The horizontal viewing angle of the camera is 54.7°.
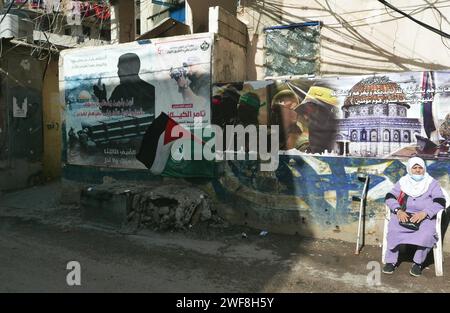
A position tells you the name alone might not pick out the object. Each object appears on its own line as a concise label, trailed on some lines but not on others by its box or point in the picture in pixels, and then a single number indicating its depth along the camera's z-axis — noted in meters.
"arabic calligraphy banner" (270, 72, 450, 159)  5.34
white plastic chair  4.68
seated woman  4.71
